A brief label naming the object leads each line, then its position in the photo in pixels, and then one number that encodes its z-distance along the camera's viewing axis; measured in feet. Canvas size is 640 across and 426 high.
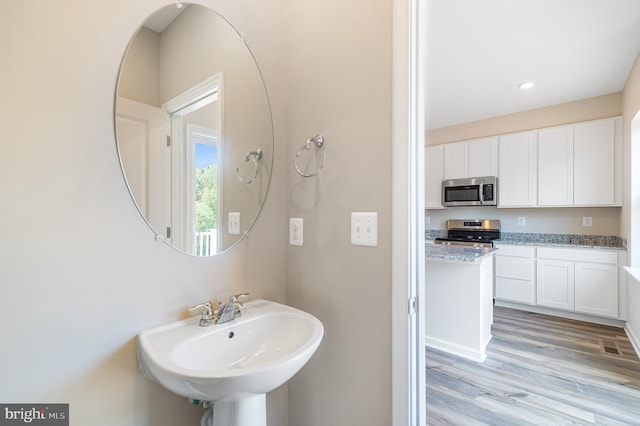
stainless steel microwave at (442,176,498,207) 13.07
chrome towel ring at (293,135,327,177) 3.83
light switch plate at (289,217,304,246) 4.17
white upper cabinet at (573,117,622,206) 10.39
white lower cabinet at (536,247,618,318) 10.16
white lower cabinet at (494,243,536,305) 11.71
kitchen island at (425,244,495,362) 7.83
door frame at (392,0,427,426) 3.05
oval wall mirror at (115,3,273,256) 2.99
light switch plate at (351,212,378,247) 3.33
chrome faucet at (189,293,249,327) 3.13
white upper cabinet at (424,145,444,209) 14.97
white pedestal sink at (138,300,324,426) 2.17
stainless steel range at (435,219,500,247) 13.50
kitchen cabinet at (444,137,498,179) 13.28
